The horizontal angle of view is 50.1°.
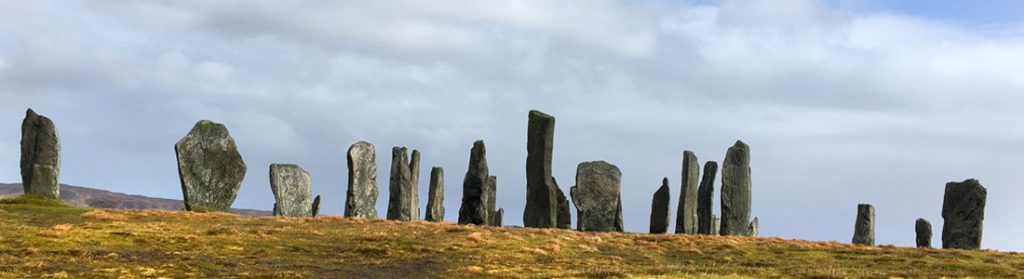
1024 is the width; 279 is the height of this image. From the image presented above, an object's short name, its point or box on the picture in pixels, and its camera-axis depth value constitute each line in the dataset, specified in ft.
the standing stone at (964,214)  155.84
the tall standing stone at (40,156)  173.88
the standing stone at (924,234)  174.09
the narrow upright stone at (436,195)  209.30
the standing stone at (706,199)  180.34
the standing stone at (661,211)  183.01
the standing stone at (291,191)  200.95
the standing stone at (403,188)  200.64
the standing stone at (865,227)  182.80
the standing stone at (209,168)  167.73
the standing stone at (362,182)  199.00
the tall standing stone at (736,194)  174.29
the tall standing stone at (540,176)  166.09
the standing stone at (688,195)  182.70
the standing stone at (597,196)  181.68
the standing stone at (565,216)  183.83
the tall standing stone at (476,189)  174.60
